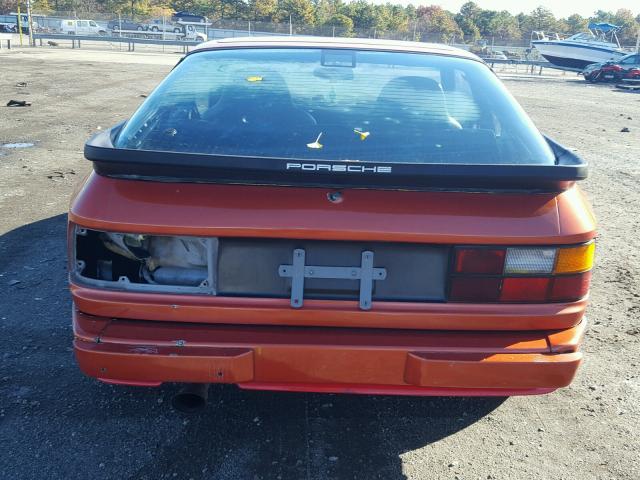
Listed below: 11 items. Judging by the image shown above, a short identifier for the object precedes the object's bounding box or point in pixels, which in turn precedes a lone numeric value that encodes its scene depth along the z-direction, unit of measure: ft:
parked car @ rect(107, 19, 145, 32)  148.97
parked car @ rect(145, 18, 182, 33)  155.12
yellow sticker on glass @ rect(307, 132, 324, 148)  7.95
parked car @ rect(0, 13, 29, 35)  149.18
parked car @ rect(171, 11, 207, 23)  173.94
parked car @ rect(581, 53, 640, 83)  89.61
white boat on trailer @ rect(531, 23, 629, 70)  102.42
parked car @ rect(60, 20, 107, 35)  139.44
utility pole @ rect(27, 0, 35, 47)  100.35
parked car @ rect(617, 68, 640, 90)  86.48
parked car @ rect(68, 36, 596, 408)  6.82
